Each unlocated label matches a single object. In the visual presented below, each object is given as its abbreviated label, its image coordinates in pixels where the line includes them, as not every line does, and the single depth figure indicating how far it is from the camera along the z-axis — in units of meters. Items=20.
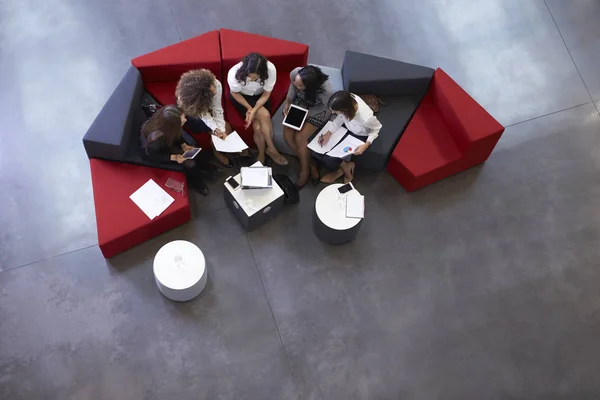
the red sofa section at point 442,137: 4.98
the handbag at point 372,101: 5.15
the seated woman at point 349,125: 4.52
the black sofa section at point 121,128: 4.59
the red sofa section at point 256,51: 5.03
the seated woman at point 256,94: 4.63
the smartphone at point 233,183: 4.74
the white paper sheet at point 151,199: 4.65
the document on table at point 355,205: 4.70
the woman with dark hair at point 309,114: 4.80
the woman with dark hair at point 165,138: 4.40
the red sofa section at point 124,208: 4.55
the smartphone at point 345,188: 4.78
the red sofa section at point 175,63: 4.93
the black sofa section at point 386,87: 5.08
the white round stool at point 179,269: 4.42
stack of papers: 4.65
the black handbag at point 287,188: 4.99
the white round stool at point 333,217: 4.69
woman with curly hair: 4.53
